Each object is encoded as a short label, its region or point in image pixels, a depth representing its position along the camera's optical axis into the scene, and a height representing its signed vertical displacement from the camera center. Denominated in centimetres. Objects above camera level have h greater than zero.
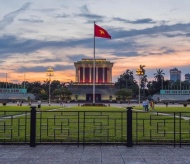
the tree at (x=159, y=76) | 12012 +595
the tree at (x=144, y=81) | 12600 +430
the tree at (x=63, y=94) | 9094 -55
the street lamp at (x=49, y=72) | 6360 +371
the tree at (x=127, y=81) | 12438 +432
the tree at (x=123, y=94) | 8775 -43
